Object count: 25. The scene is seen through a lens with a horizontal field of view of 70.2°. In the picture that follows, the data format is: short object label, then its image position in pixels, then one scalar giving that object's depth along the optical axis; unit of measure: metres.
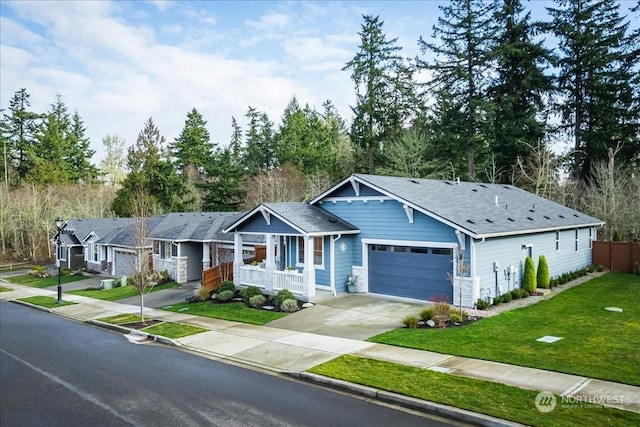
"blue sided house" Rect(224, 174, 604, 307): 16.61
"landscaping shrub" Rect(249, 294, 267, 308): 18.52
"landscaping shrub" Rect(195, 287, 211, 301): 20.91
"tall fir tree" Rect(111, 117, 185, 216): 47.78
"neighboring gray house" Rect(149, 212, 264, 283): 27.29
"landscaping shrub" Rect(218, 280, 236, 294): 20.84
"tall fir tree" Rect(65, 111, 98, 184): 63.72
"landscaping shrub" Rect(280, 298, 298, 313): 17.20
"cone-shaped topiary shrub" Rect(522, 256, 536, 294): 18.16
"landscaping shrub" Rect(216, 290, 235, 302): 19.98
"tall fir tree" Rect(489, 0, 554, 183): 35.50
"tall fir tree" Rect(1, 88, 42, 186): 60.65
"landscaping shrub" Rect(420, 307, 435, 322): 14.25
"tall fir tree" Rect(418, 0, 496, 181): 36.81
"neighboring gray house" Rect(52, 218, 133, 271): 37.84
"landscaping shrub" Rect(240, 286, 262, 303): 19.38
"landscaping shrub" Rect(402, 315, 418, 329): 13.76
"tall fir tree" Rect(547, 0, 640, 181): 34.12
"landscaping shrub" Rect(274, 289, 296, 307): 17.89
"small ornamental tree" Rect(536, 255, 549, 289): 19.42
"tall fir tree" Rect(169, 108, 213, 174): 61.50
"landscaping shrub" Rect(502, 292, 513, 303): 16.74
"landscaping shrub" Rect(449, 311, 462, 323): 13.99
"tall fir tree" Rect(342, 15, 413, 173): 42.38
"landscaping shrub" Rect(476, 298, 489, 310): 15.66
